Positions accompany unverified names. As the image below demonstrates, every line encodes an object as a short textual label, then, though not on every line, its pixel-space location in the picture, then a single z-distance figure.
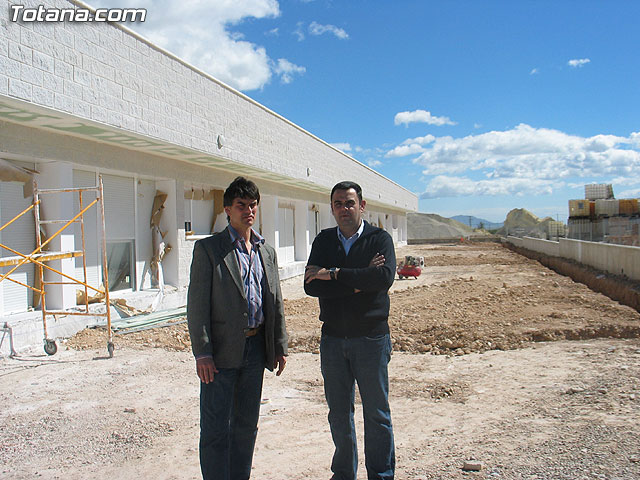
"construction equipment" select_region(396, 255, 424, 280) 18.45
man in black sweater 3.27
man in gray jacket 2.97
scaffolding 7.02
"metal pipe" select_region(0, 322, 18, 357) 7.30
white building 7.50
